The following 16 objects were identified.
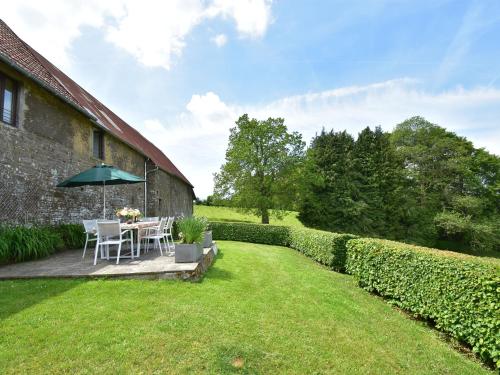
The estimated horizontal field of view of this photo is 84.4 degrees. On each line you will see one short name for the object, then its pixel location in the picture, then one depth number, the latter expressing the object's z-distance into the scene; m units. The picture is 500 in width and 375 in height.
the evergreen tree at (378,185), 25.59
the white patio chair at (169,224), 8.27
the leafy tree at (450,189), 25.25
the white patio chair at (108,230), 5.71
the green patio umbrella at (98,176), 7.43
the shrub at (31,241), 6.05
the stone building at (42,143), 7.07
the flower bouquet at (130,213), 7.05
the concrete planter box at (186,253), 5.61
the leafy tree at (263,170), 21.59
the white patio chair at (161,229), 6.98
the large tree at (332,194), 24.48
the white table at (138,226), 6.40
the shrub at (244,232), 15.73
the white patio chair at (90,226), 6.62
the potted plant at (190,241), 5.61
